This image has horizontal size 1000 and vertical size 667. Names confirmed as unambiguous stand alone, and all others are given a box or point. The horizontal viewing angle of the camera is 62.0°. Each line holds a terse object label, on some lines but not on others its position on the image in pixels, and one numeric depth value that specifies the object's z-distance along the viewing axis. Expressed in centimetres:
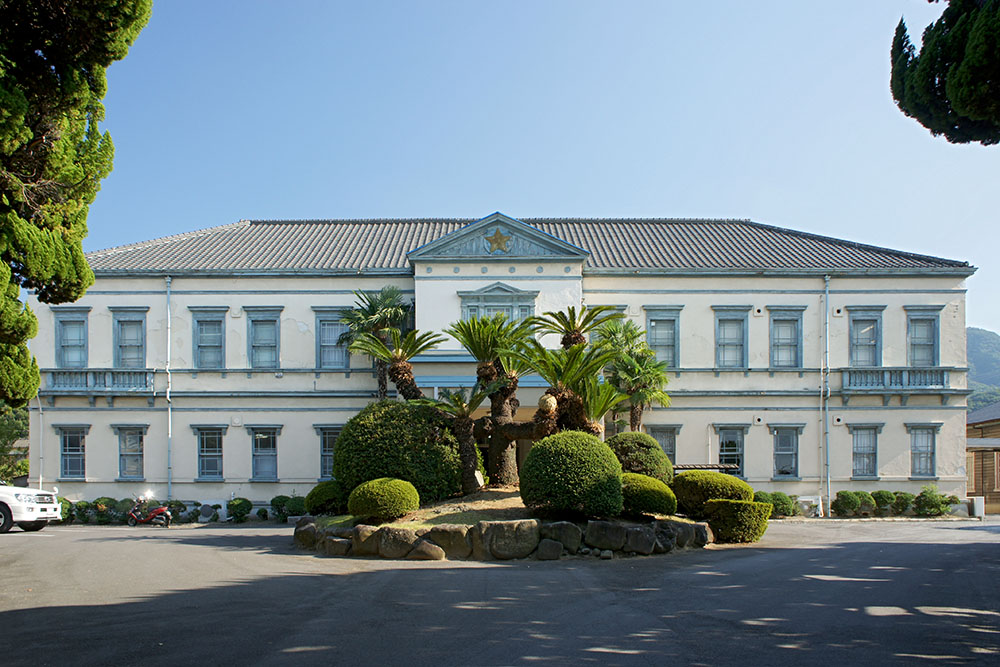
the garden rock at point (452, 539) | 1596
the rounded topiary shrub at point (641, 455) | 1947
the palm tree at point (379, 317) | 2762
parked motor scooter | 2592
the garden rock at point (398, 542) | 1593
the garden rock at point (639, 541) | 1612
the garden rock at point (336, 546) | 1650
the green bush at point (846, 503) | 2783
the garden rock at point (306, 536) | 1764
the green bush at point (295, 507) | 2730
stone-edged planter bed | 1584
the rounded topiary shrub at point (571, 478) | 1634
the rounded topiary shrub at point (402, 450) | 1833
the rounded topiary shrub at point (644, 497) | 1778
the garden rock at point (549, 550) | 1585
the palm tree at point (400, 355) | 2012
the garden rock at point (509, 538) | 1581
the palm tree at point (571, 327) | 1958
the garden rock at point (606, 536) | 1608
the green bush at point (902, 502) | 2816
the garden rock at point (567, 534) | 1602
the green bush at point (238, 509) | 2744
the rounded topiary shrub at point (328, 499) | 1958
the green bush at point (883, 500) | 2816
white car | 2220
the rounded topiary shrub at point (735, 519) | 1838
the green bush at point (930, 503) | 2800
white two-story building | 2880
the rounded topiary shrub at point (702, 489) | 1919
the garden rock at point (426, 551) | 1577
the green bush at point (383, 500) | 1681
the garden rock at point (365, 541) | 1623
